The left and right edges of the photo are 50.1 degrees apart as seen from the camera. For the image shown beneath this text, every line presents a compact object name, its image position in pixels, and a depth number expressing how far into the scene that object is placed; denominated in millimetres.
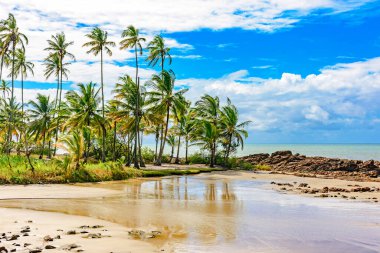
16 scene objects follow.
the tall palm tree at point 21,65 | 47425
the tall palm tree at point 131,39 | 42031
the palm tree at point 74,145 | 24203
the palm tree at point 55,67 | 50188
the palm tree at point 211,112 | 47769
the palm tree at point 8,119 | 52391
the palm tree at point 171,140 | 53688
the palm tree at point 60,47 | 47719
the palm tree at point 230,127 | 47500
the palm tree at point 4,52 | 38600
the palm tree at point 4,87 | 51353
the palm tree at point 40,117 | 51281
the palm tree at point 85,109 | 37719
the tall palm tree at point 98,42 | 41781
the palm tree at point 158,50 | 45969
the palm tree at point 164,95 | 42469
